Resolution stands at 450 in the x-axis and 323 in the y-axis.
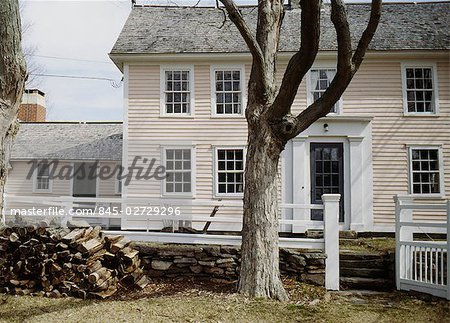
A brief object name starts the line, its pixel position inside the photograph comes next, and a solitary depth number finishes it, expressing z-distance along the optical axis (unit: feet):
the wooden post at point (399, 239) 22.93
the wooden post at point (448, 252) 20.48
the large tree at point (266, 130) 18.83
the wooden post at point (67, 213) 26.47
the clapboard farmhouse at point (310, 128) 38.09
